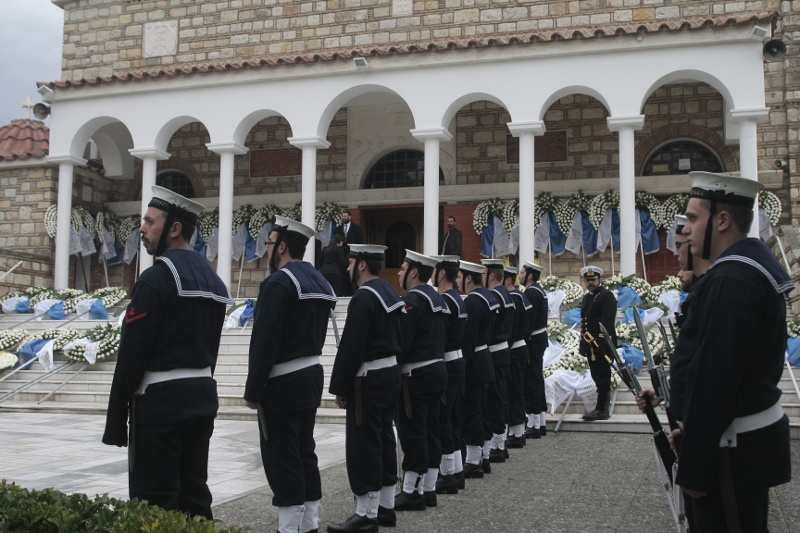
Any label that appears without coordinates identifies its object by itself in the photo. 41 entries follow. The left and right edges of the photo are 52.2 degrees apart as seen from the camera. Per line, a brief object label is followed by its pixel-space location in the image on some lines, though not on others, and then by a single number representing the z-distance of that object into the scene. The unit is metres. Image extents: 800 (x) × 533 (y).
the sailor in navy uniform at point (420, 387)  5.86
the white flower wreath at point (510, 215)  17.92
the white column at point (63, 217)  17.92
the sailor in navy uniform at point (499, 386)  7.58
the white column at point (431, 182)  15.69
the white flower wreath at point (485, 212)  18.12
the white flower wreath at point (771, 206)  16.30
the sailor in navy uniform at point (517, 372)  8.73
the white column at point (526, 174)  15.44
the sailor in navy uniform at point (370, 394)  5.20
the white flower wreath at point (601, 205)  17.38
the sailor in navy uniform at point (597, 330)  9.82
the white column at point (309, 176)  16.50
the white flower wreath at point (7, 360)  13.46
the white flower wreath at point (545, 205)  17.84
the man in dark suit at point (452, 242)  16.61
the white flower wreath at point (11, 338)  14.44
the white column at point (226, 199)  16.92
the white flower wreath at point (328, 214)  19.23
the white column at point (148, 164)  17.64
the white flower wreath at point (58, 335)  13.93
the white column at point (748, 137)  14.39
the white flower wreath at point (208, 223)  20.45
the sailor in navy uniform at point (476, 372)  7.01
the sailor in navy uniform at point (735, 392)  2.85
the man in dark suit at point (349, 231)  17.19
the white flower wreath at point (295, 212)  19.47
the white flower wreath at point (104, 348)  13.43
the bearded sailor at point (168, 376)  3.85
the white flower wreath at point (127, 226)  20.66
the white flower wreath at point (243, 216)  19.98
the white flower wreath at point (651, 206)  17.27
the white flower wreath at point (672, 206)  16.92
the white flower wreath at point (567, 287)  14.18
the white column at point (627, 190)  14.73
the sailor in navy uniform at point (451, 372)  6.45
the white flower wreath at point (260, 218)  19.78
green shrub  2.96
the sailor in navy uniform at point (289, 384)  4.58
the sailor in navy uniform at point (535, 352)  9.43
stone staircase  9.90
